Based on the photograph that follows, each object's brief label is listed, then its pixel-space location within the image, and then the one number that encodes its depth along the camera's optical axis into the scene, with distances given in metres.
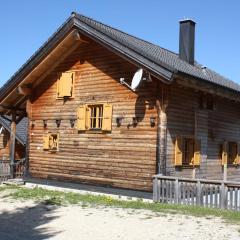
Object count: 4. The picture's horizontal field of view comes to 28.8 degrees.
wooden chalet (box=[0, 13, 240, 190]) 16.47
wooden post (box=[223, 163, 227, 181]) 19.19
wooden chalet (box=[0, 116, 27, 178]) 22.88
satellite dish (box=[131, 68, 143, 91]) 16.03
